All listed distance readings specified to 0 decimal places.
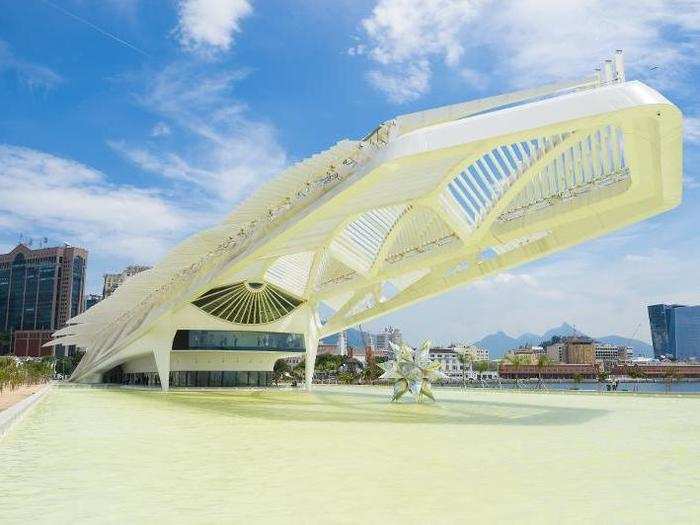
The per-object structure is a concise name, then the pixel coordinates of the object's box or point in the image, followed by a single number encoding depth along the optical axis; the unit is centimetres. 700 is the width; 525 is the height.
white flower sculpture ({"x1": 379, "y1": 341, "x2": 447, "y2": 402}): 2662
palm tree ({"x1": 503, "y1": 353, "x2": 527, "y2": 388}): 11326
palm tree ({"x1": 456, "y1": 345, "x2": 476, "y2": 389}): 13655
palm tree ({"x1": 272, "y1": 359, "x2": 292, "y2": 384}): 8172
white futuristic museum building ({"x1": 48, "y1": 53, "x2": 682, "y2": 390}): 1703
